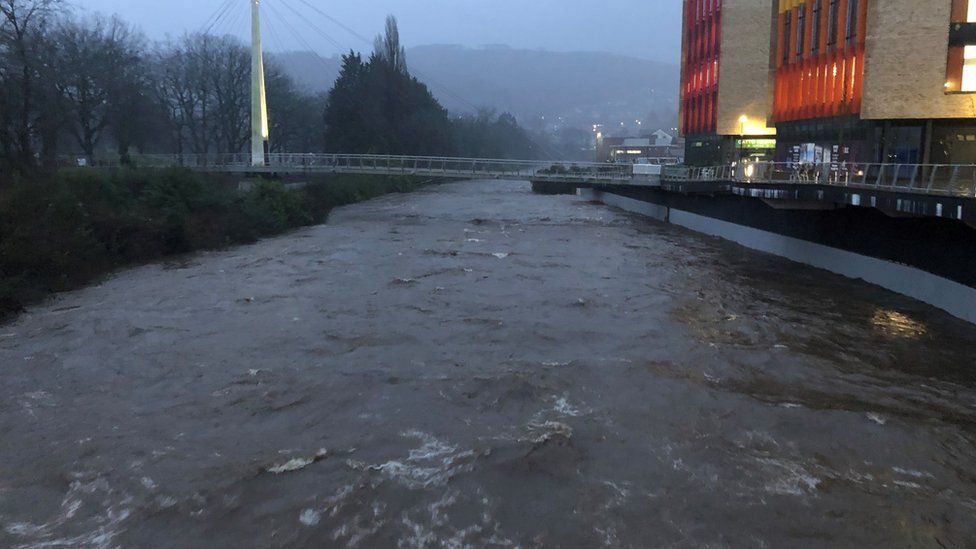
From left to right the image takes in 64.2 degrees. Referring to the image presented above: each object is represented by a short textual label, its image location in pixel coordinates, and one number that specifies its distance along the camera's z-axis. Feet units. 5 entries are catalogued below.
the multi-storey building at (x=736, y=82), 156.87
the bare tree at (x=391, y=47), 289.74
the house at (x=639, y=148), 485.69
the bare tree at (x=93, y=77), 155.22
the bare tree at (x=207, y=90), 222.48
